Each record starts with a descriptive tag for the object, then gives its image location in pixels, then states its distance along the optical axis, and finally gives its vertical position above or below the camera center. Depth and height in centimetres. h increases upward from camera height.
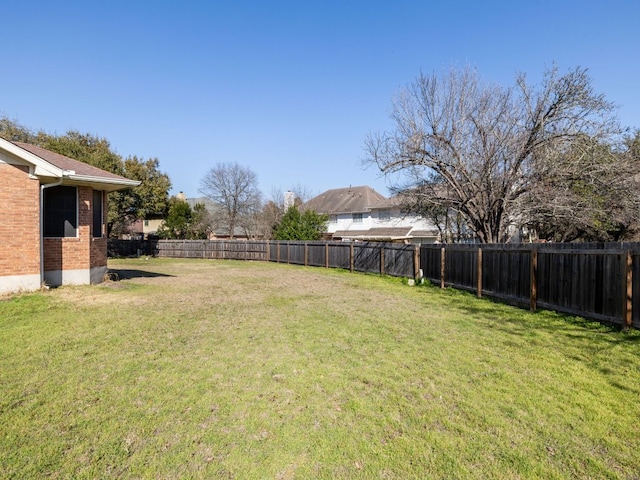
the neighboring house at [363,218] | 3288 +178
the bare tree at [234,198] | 4209 +426
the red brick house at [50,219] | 855 +38
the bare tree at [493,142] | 1133 +322
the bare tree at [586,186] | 1110 +161
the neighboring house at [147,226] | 4780 +98
